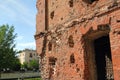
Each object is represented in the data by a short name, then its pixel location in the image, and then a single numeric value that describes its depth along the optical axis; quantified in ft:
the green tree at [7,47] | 34.42
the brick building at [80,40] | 8.80
